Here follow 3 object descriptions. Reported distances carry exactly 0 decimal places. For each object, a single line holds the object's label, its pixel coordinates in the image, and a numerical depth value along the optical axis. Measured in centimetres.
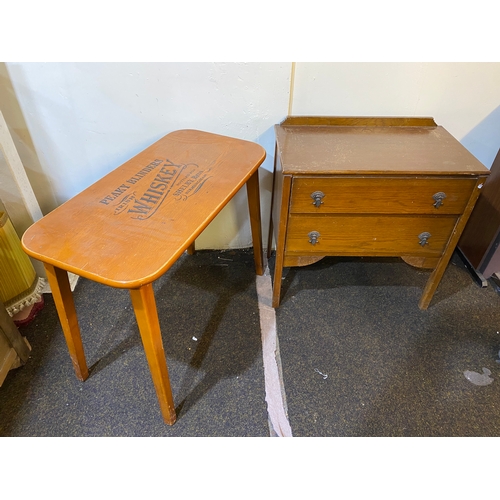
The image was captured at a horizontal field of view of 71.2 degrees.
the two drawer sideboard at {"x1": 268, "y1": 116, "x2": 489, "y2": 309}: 101
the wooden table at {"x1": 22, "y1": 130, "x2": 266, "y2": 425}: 75
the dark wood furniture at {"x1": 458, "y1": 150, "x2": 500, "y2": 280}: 140
